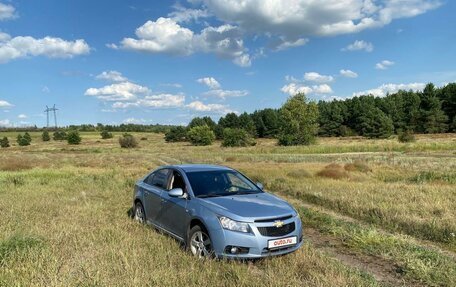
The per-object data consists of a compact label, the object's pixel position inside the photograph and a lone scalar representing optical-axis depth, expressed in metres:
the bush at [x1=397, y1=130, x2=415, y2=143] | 70.97
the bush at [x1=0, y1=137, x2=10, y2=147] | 108.81
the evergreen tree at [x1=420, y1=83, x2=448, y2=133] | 92.81
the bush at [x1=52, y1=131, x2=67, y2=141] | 126.69
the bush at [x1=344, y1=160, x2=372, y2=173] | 24.48
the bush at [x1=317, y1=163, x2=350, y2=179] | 20.70
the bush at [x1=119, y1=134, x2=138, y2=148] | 95.19
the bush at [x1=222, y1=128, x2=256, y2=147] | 87.06
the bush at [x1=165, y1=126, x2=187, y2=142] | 122.31
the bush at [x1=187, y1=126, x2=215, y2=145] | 102.50
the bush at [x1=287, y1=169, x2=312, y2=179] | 20.83
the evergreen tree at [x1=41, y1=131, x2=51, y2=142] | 124.75
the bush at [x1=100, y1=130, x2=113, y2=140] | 127.09
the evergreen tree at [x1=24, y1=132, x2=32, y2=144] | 112.66
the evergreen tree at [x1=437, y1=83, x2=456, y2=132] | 94.50
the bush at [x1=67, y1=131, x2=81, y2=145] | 107.50
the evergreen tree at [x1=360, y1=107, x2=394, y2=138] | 91.62
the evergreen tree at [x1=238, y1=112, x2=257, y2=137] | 121.88
